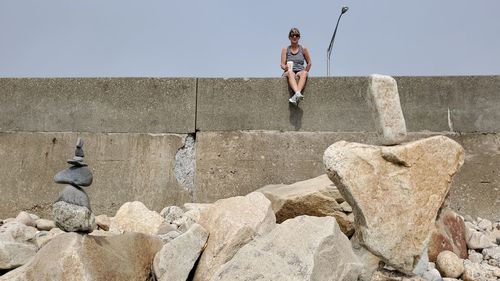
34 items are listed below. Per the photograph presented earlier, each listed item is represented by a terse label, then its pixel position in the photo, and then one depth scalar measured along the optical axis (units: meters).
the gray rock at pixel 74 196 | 3.84
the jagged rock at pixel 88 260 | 3.44
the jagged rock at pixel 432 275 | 3.98
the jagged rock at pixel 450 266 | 4.23
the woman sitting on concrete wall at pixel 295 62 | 6.18
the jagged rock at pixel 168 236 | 4.58
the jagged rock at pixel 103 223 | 5.29
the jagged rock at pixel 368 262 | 3.70
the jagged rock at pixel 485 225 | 5.56
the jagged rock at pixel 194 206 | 5.62
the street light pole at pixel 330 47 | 8.20
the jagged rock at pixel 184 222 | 4.96
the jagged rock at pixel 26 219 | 5.68
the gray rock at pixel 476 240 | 4.81
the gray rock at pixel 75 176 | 3.90
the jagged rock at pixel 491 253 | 4.63
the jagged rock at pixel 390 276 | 3.70
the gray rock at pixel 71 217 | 3.77
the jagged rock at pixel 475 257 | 4.62
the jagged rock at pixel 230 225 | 3.80
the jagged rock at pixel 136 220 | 4.97
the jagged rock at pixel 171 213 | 5.48
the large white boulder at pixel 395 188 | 3.64
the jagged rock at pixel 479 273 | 4.18
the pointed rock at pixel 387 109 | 3.79
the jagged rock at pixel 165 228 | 4.83
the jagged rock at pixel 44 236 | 4.58
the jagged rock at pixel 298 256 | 3.24
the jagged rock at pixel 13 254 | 4.11
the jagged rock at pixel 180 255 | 3.71
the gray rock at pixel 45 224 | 5.58
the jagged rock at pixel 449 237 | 4.48
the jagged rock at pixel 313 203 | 4.71
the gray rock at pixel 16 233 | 4.67
